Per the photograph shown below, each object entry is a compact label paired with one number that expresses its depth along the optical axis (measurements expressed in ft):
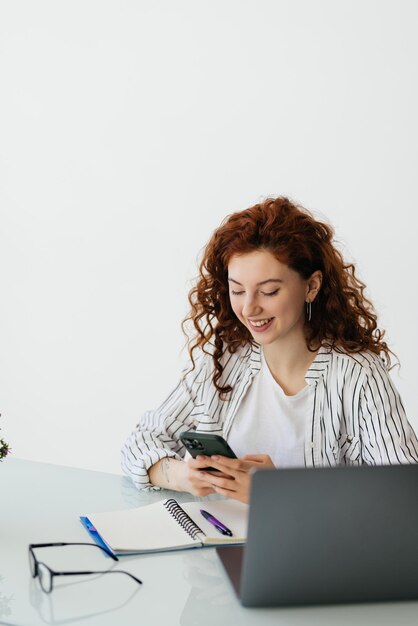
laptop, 3.95
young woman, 6.76
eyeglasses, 4.50
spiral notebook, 5.10
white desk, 4.17
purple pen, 5.32
